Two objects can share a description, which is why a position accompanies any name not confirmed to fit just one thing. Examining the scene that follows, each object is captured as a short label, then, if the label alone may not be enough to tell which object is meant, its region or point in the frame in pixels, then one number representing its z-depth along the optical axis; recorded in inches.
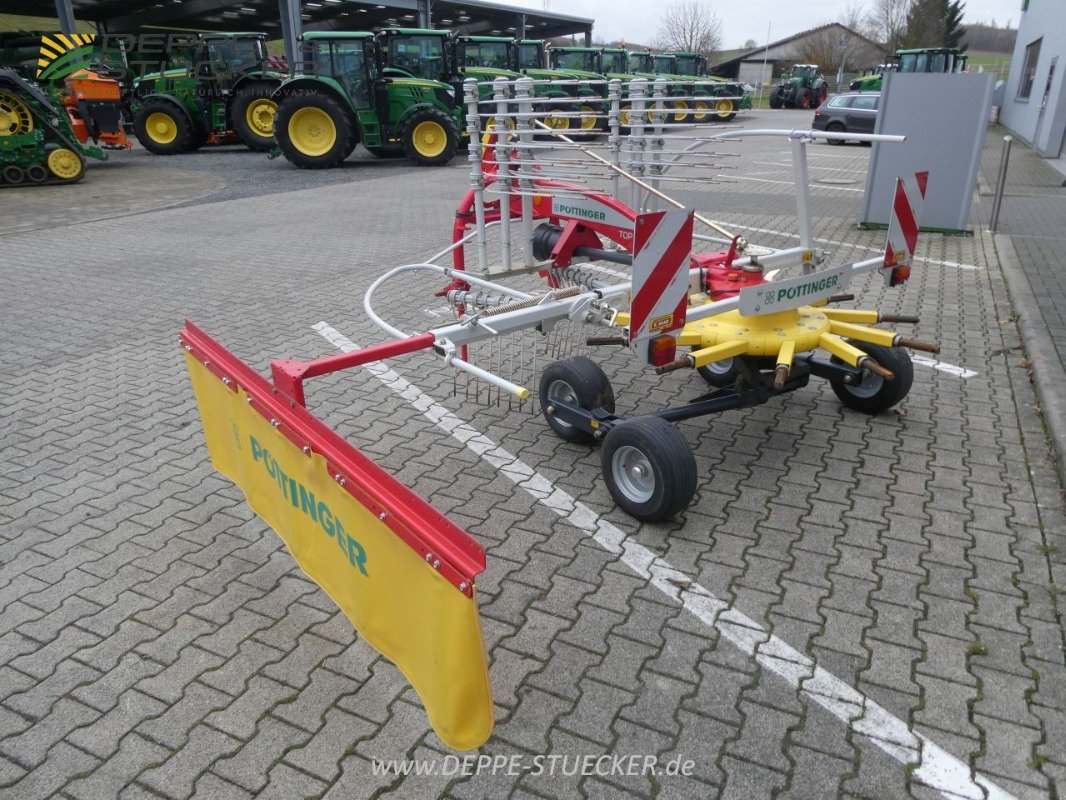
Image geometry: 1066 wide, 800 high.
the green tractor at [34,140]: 492.4
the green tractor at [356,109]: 585.6
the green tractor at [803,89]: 1487.5
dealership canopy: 1046.4
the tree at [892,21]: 1895.2
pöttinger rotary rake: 84.5
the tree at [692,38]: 2453.4
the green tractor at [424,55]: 631.8
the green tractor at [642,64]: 1159.2
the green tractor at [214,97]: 670.5
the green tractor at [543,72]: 823.7
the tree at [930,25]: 1787.6
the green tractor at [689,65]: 1198.3
